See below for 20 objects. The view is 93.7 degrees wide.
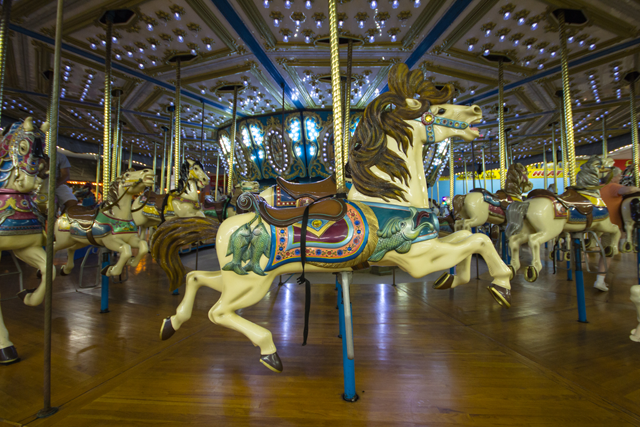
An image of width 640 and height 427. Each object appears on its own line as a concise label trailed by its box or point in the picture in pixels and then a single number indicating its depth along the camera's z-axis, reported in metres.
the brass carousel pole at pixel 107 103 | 3.84
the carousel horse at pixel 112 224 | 3.28
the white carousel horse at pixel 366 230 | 1.61
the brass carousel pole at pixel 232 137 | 6.79
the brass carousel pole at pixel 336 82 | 1.97
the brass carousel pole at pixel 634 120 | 5.79
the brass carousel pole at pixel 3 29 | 2.55
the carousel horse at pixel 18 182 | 2.08
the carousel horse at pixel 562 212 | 3.41
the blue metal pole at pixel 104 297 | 3.16
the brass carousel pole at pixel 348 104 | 3.62
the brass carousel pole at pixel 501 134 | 4.91
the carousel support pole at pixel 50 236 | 1.44
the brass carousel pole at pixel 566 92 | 3.87
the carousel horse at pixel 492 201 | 4.90
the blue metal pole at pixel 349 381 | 1.61
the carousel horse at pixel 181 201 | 4.95
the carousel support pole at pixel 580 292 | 2.80
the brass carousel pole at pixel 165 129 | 10.11
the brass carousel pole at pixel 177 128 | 5.35
